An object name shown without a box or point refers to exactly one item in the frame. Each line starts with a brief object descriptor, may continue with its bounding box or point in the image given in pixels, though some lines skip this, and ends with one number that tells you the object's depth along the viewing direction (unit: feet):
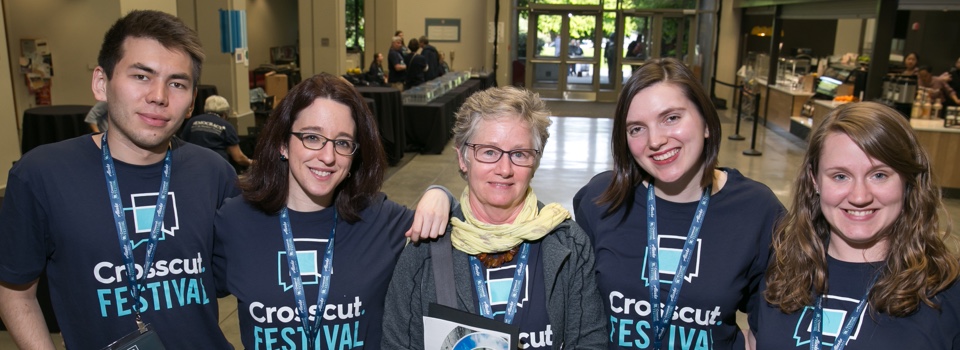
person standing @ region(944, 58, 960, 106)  30.78
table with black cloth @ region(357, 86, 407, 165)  29.94
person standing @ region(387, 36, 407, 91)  45.93
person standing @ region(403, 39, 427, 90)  46.21
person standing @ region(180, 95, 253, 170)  19.26
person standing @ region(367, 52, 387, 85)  44.57
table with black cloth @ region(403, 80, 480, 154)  33.22
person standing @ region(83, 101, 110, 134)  19.15
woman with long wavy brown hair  5.18
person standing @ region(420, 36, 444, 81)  48.29
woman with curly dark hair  5.84
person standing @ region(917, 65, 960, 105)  28.66
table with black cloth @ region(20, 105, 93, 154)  21.83
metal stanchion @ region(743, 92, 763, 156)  34.37
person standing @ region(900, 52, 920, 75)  32.21
